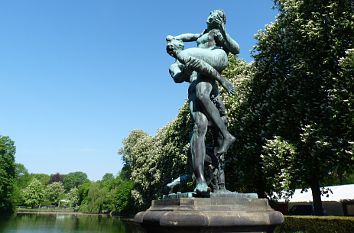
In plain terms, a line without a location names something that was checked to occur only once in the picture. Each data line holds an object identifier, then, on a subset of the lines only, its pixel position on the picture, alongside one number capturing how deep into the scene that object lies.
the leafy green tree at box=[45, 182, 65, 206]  156.45
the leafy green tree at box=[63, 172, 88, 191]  191.50
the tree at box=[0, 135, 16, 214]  66.00
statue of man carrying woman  6.41
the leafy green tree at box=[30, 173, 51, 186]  170.45
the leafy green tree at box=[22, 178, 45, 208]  124.56
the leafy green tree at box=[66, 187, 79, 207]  149.43
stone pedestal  5.24
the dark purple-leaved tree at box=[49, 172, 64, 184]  180.80
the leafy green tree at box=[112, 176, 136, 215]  74.69
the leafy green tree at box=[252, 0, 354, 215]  17.30
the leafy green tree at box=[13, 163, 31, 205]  107.94
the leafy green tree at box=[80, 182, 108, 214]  85.00
